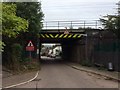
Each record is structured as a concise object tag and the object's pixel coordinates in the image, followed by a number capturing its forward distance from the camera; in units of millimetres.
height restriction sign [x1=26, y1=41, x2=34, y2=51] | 11781
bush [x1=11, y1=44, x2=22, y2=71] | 10787
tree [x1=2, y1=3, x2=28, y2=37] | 7031
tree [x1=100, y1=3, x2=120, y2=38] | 11684
